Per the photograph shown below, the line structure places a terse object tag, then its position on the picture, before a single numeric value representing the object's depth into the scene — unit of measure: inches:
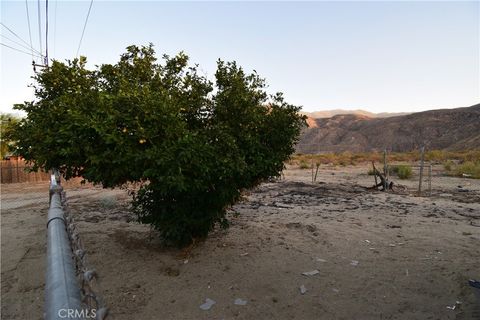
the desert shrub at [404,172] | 864.0
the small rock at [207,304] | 216.4
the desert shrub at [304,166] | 1305.4
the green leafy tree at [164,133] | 235.6
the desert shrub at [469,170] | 847.8
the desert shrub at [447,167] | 1047.7
